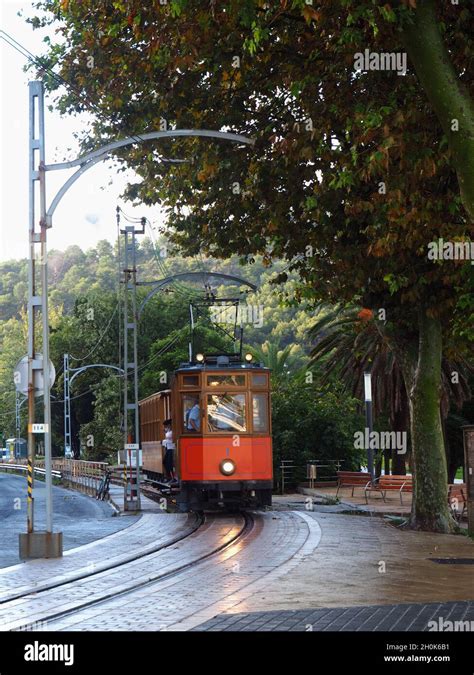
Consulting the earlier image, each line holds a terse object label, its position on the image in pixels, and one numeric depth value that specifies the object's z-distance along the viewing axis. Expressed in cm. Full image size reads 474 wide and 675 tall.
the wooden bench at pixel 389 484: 3050
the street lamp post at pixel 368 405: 3397
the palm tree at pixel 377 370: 4019
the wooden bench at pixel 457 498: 2609
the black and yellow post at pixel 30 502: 1736
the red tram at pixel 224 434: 2450
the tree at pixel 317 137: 1458
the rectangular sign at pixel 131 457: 2731
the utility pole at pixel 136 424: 2680
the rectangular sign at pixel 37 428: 1750
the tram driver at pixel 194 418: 2471
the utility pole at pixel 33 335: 1727
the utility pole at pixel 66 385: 7064
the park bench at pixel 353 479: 3341
